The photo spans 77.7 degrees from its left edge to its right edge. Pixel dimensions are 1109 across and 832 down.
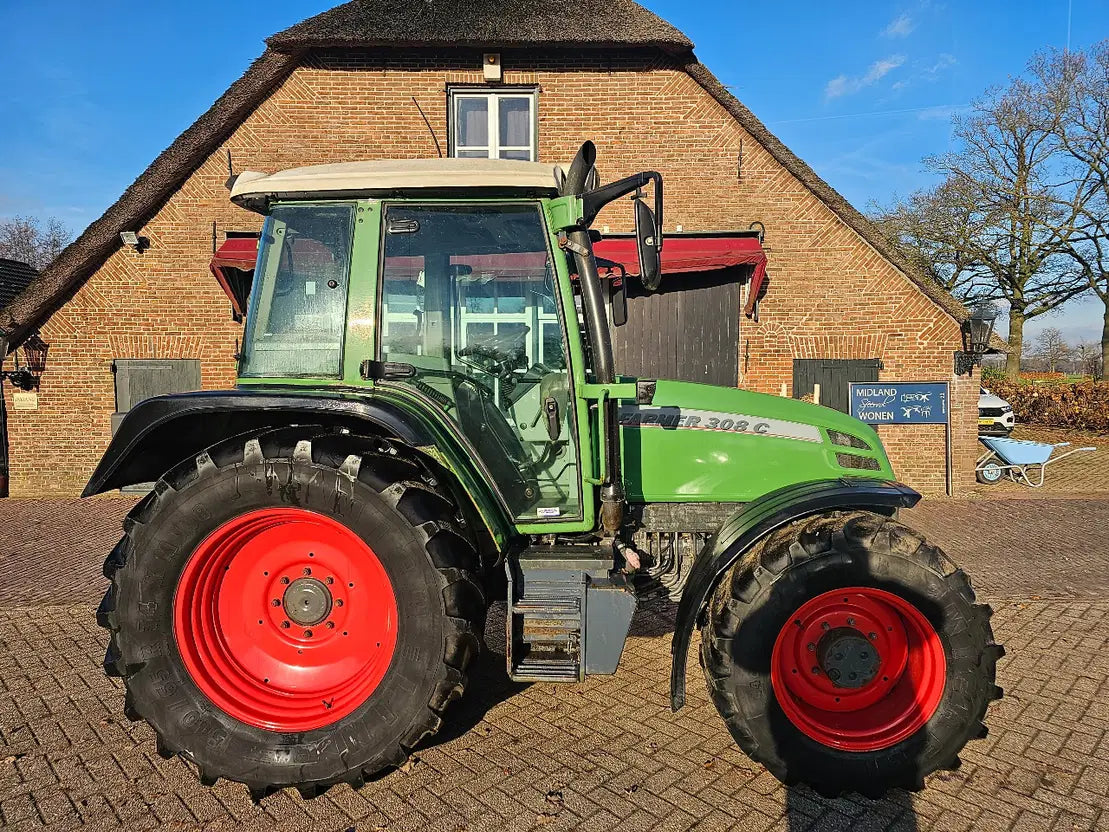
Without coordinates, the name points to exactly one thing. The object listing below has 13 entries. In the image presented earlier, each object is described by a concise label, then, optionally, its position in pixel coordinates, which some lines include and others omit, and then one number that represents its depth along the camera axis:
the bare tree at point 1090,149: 20.66
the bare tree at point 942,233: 21.67
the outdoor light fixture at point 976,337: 9.21
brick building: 9.69
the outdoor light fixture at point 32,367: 9.55
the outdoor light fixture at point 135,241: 9.56
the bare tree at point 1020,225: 20.92
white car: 15.33
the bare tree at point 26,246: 42.09
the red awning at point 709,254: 9.23
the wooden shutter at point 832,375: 9.93
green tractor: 2.71
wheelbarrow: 10.30
